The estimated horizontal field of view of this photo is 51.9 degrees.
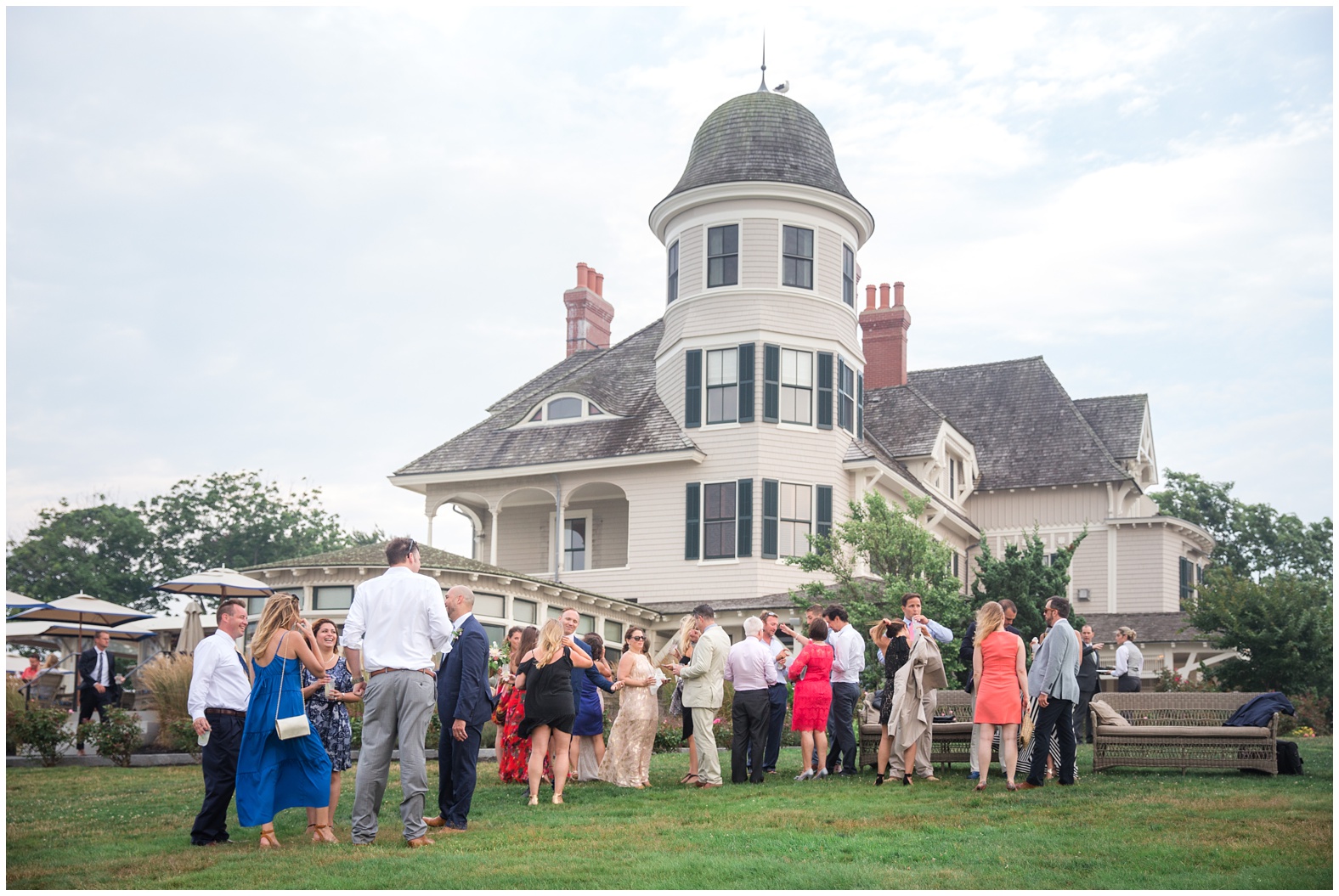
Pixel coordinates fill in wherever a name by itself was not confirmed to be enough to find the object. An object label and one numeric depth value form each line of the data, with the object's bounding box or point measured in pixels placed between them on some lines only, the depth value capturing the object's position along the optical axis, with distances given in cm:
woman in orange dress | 1270
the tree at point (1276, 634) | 2605
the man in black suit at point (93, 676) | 2053
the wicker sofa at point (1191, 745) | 1423
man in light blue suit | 1314
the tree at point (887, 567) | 2458
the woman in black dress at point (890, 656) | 1403
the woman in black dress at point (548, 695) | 1225
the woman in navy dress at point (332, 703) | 1091
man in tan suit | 1395
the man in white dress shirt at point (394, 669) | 998
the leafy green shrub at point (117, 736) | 1734
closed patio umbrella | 2672
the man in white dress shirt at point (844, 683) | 1496
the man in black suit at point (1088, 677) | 1602
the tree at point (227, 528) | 6122
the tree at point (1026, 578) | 2495
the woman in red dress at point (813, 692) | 1452
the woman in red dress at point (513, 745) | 1420
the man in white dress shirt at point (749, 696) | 1433
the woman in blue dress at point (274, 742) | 992
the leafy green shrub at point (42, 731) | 1758
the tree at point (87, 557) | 5700
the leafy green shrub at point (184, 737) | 1797
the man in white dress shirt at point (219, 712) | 1019
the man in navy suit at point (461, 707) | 1053
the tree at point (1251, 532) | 6103
